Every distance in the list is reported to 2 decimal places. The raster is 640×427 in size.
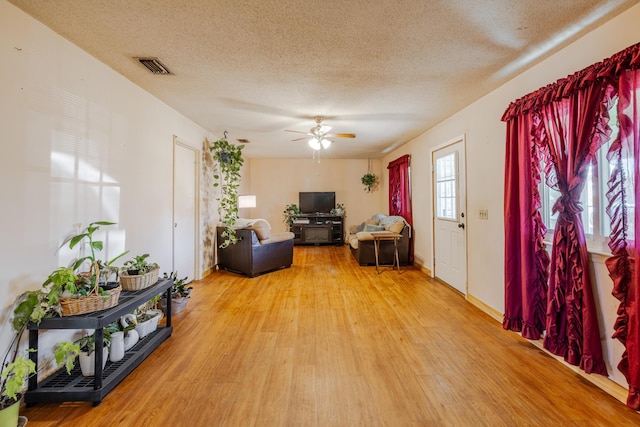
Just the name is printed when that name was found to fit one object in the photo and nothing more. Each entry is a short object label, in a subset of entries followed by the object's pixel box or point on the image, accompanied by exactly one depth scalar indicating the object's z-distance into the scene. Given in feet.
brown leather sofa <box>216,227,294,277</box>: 14.32
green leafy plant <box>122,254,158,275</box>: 7.33
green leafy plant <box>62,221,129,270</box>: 6.20
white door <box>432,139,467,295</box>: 11.67
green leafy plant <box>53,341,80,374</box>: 5.06
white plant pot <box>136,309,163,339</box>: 7.40
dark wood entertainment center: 24.31
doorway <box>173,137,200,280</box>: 11.87
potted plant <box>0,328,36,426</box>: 4.24
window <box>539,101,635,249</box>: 5.85
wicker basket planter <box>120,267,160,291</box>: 7.01
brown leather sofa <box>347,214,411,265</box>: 16.63
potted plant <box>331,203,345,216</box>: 24.67
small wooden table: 15.52
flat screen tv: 24.70
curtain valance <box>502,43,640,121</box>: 5.08
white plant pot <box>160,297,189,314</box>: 9.68
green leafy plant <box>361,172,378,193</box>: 24.70
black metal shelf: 5.37
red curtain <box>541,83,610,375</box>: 5.79
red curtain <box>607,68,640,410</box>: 5.00
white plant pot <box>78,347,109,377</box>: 5.90
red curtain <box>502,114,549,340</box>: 7.36
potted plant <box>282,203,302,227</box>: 24.40
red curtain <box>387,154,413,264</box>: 17.78
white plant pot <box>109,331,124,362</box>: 6.38
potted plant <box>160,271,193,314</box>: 9.66
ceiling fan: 12.69
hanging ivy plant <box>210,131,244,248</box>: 14.92
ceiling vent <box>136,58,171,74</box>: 7.50
